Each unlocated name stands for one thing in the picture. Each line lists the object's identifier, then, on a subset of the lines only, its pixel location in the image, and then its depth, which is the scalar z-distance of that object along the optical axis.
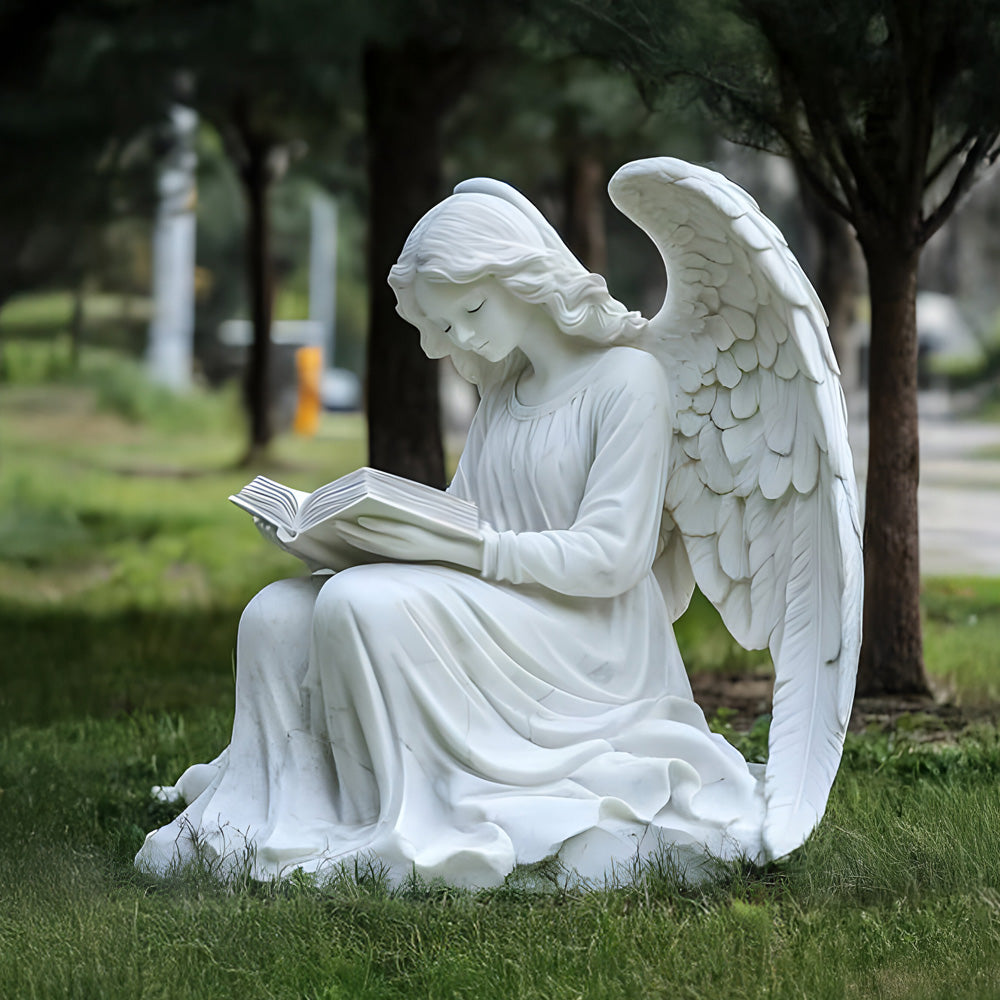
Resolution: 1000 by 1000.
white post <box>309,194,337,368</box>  80.50
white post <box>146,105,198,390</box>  50.00
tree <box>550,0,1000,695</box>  12.15
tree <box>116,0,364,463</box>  16.31
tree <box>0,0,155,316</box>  18.19
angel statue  7.86
